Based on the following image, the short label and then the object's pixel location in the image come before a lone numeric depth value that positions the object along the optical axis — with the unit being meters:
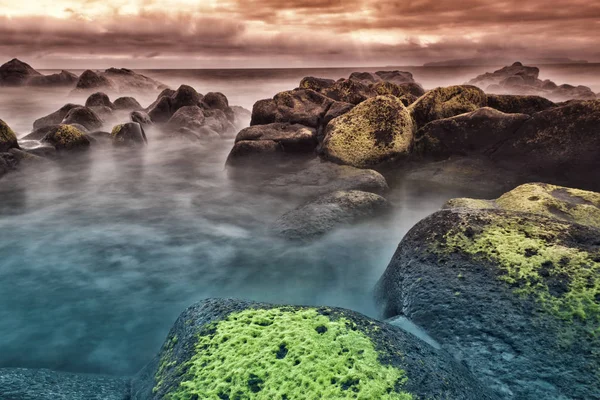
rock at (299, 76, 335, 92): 21.89
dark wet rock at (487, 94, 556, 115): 13.57
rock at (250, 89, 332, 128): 16.06
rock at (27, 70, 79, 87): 55.97
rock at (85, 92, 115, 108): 26.48
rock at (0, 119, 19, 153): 13.80
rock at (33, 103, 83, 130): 22.14
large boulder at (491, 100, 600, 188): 10.38
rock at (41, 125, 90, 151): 16.27
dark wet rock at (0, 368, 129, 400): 3.61
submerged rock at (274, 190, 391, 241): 8.19
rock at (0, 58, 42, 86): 58.44
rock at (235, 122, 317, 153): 14.52
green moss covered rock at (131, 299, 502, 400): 2.68
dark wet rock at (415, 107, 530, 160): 12.08
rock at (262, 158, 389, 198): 10.97
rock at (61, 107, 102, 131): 20.65
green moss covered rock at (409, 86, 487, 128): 13.70
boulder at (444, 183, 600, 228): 6.78
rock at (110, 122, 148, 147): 18.33
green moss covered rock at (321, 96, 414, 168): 12.31
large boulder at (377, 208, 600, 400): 3.52
